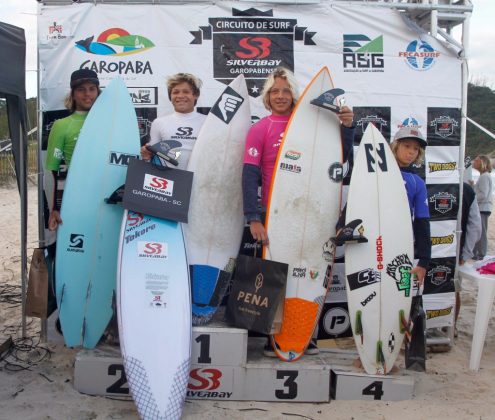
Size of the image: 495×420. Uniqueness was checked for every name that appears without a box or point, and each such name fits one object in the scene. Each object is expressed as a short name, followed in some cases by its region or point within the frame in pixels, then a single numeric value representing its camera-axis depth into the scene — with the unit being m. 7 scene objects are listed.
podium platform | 2.70
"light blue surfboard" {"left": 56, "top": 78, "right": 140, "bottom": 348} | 3.03
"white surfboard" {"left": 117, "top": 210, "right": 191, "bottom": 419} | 2.49
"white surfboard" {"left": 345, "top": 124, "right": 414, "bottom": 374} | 2.89
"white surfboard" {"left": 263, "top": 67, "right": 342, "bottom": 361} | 2.91
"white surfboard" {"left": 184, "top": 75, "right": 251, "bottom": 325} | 3.10
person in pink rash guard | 2.88
